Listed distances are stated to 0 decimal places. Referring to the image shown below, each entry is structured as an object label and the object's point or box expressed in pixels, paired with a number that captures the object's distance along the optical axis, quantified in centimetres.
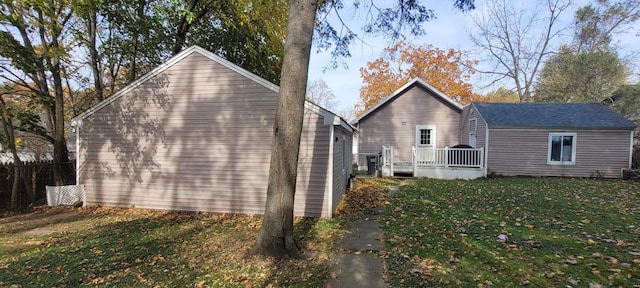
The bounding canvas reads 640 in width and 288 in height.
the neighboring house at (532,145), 1447
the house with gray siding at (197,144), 772
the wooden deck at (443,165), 1445
